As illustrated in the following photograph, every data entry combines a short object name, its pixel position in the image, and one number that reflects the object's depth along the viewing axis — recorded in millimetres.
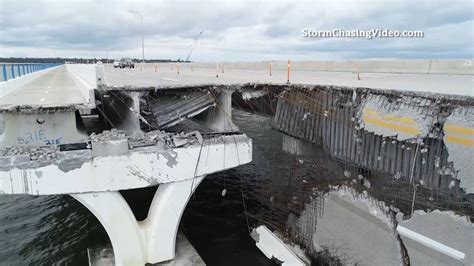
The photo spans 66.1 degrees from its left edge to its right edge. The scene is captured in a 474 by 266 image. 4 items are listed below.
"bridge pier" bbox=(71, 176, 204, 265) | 9953
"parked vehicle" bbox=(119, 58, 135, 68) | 58234
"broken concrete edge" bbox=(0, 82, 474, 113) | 7469
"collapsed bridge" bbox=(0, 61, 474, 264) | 7824
